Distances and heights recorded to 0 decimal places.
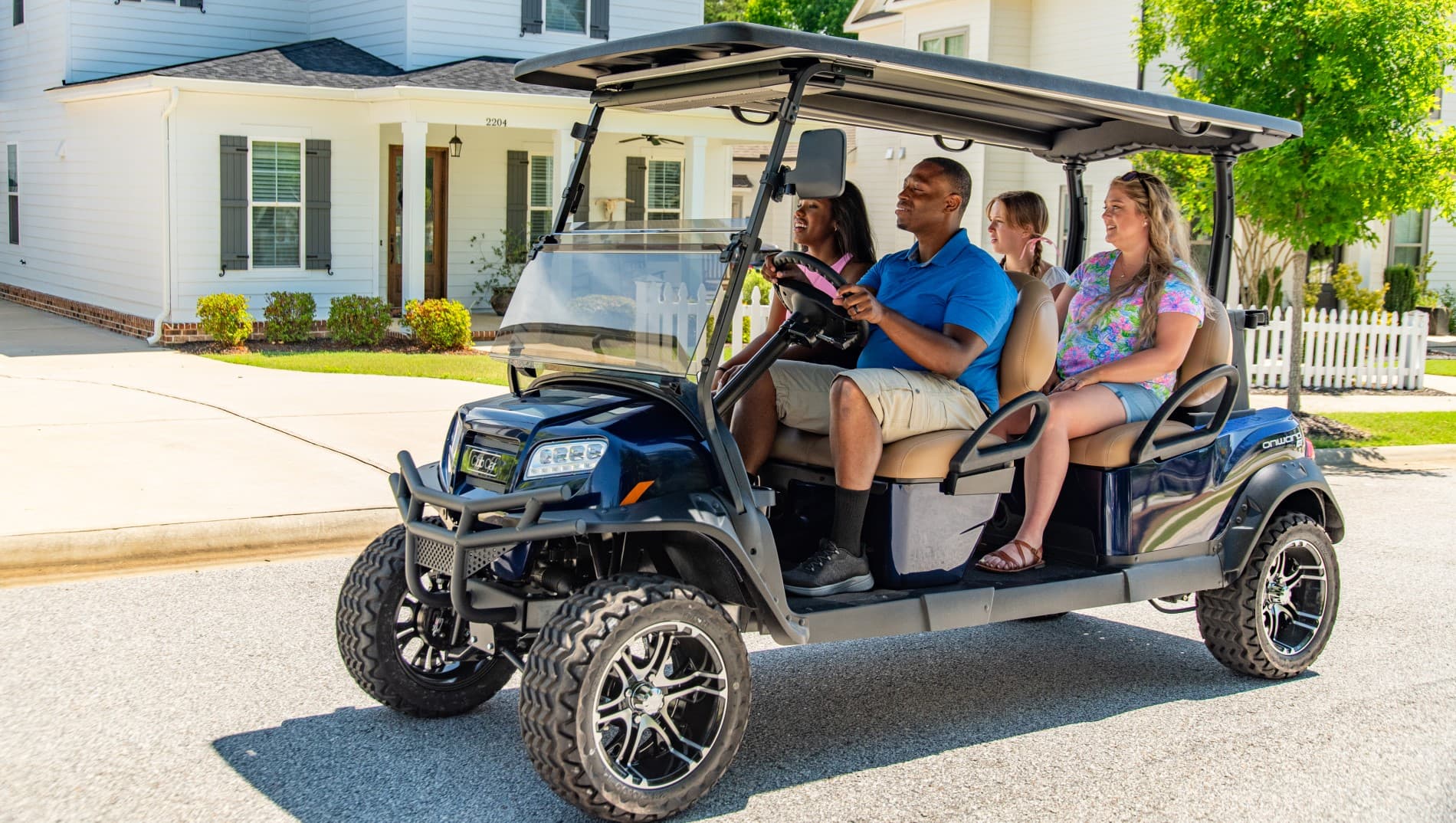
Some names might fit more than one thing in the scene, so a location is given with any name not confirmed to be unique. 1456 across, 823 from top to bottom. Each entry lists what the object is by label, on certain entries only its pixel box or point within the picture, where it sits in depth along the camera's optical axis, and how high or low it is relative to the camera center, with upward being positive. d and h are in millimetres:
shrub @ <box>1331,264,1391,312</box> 21234 +9
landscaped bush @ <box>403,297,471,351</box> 16297 -637
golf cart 3938 -705
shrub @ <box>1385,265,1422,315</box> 22734 +94
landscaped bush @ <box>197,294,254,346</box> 15562 -609
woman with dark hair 5727 +188
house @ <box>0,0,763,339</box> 16703 +1597
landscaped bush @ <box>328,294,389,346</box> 16422 -631
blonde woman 5059 -196
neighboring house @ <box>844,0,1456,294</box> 21859 +3704
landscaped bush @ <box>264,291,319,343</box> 16234 -597
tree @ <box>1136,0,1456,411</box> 11695 +1680
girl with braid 6477 +248
